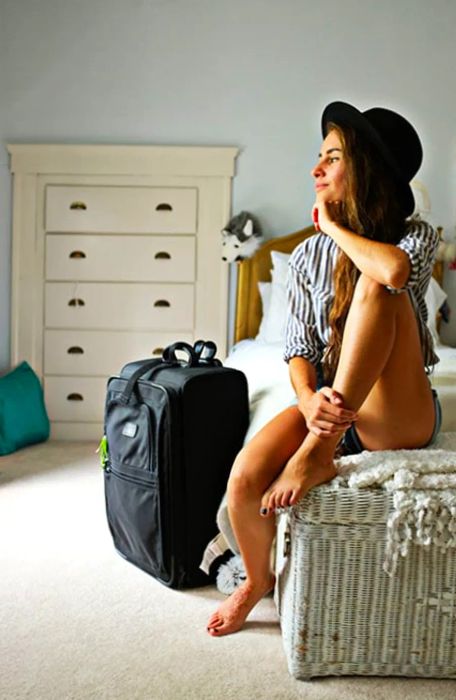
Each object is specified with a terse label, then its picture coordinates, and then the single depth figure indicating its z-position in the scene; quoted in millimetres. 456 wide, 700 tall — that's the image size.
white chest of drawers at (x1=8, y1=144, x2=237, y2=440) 3992
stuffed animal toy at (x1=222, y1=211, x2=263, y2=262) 3922
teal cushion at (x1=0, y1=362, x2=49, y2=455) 3660
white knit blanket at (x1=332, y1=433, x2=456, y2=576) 1500
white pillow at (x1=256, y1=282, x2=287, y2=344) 3648
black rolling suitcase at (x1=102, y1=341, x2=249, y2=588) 1995
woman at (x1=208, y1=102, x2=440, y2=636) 1571
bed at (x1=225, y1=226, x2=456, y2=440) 2859
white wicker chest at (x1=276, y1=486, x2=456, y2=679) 1535
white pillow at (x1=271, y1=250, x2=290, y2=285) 3777
